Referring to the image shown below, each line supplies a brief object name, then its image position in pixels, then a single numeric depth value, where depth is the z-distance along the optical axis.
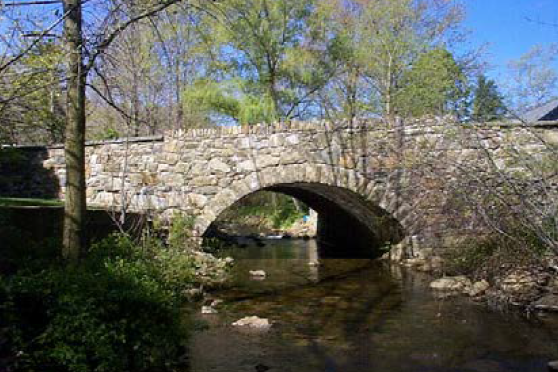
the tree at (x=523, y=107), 7.93
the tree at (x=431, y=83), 19.39
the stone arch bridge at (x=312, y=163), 9.44
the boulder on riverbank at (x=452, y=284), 8.76
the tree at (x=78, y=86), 5.18
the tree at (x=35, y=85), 5.36
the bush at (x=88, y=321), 3.85
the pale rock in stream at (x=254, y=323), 6.75
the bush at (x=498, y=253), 7.31
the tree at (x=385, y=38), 20.62
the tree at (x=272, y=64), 18.91
